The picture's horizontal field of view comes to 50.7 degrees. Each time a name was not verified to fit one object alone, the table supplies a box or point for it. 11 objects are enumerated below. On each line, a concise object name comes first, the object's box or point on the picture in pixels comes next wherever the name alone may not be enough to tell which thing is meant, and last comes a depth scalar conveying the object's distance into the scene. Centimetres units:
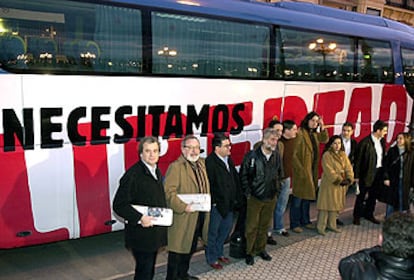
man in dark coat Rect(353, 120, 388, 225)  700
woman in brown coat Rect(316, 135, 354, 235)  642
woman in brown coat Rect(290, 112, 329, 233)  643
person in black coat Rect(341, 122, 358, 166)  696
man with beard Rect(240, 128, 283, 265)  527
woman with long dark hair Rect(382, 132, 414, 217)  674
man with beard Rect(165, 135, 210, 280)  451
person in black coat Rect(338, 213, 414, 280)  234
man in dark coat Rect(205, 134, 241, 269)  505
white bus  483
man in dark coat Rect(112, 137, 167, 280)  400
